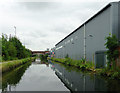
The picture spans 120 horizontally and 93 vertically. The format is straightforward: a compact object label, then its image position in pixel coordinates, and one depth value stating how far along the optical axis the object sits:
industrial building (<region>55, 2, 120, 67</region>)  11.50
